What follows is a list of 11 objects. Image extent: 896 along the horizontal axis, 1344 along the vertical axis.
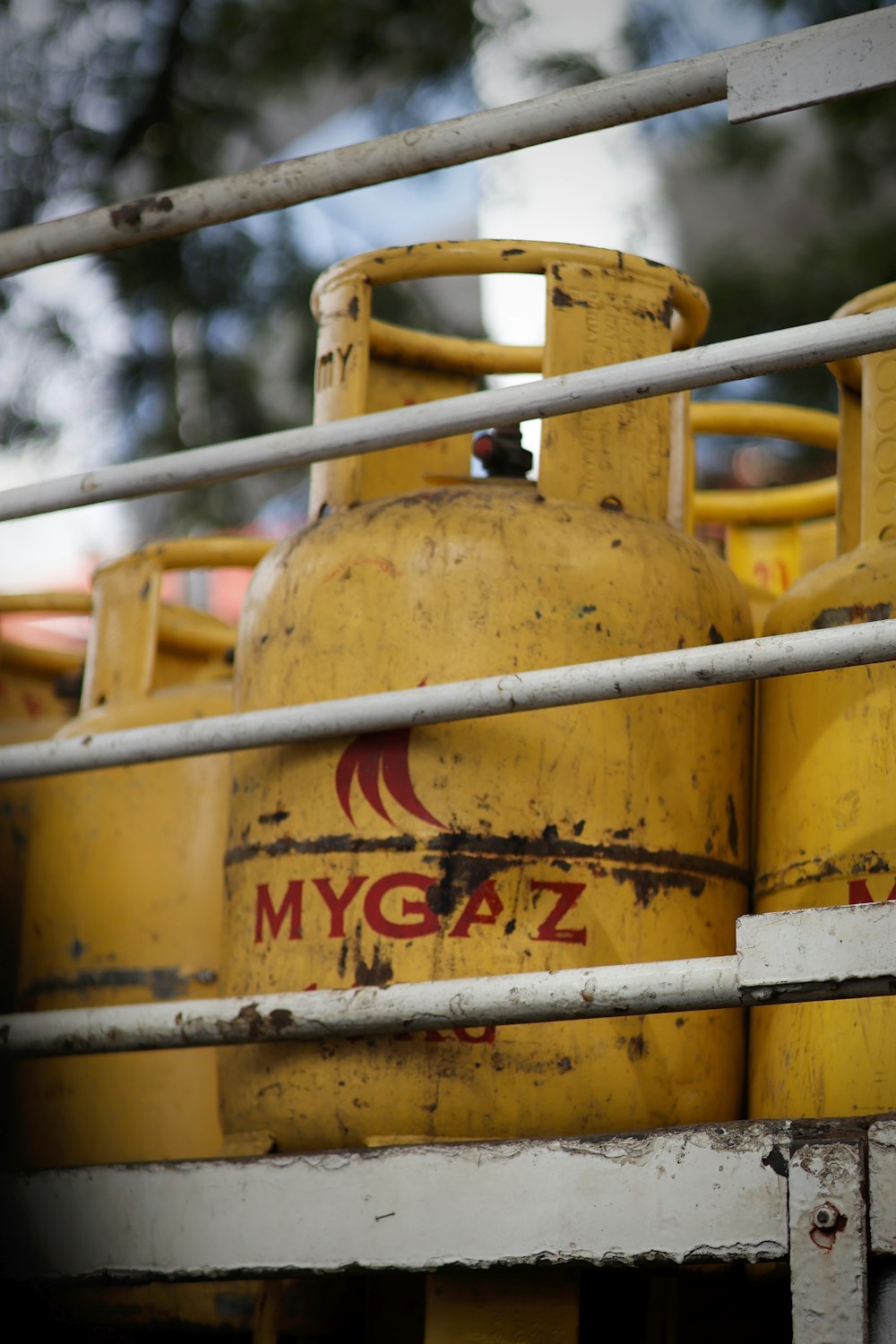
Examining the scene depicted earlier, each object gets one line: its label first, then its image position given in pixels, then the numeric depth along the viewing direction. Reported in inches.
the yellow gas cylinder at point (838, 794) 111.3
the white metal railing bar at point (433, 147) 107.3
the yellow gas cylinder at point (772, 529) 137.9
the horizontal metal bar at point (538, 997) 104.2
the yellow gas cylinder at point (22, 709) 130.8
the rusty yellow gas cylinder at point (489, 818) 112.7
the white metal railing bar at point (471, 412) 106.5
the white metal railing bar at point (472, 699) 105.3
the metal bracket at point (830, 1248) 104.3
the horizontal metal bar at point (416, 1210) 105.9
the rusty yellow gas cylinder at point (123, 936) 125.5
